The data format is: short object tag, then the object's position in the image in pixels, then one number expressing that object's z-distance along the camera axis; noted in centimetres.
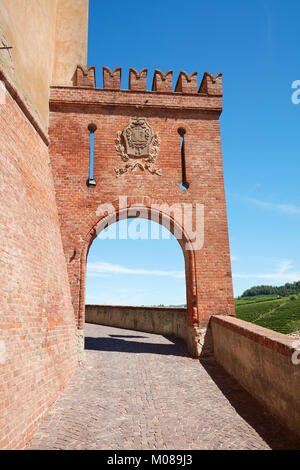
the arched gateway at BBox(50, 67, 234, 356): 777
